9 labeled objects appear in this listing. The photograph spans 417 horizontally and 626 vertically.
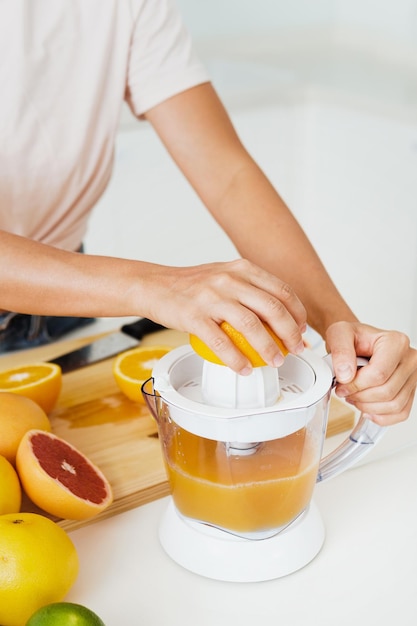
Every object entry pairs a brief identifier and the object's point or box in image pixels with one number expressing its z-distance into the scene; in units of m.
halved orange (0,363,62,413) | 1.10
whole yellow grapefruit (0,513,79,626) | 0.75
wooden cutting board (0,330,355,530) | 1.00
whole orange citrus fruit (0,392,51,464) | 0.94
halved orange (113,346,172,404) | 1.16
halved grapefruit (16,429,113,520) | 0.89
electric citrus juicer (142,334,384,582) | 0.83
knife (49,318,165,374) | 1.28
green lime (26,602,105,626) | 0.69
